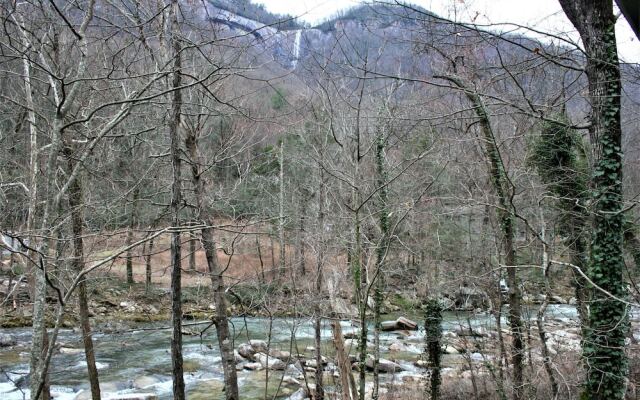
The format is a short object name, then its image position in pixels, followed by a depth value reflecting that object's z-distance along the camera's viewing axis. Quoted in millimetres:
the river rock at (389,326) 19106
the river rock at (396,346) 16234
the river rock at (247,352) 14912
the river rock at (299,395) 11164
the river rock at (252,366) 13939
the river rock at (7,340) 14445
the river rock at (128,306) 21186
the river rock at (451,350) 15688
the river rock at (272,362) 13758
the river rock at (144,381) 12055
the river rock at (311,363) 13591
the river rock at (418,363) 14258
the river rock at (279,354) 13747
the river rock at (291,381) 12633
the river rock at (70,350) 14359
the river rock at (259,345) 15156
